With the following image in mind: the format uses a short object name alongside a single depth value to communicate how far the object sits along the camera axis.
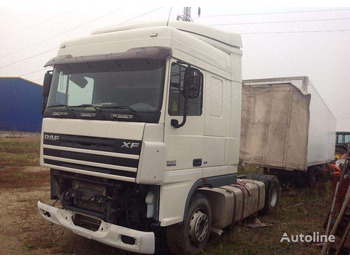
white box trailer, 7.78
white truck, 3.73
